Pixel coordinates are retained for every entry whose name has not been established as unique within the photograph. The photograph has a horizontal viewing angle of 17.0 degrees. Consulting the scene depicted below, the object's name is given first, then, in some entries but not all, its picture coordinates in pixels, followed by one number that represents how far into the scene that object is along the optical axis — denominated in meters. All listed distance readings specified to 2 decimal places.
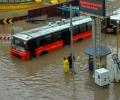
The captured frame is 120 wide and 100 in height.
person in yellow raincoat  27.78
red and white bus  31.05
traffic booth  26.76
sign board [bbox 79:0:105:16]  24.83
